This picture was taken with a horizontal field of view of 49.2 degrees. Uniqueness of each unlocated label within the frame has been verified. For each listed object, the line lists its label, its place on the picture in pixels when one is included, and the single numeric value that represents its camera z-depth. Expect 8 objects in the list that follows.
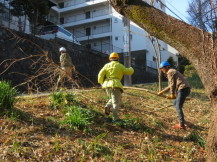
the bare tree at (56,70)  6.15
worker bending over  5.72
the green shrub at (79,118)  4.57
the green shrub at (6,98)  4.48
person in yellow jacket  5.38
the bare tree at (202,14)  8.52
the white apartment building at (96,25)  32.12
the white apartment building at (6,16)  17.11
